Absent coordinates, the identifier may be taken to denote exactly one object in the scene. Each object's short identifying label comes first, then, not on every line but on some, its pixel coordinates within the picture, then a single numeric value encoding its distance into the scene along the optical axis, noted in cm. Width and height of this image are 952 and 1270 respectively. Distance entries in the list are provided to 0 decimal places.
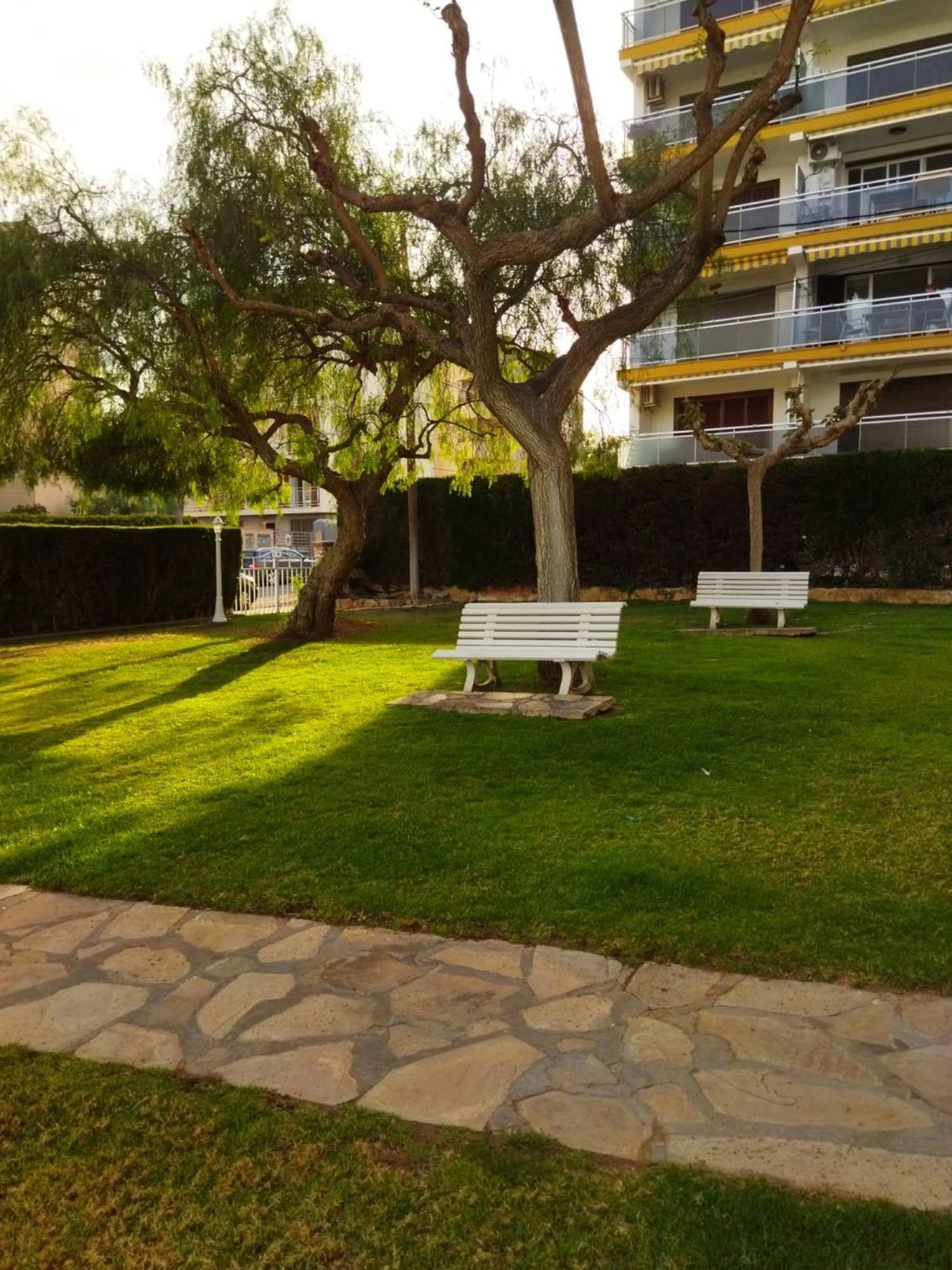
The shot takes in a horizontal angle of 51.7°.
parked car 3662
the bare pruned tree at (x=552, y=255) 796
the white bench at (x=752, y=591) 1344
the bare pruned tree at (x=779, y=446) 1454
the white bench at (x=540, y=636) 820
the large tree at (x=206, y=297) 1245
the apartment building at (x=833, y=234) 2483
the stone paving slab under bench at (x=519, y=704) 768
